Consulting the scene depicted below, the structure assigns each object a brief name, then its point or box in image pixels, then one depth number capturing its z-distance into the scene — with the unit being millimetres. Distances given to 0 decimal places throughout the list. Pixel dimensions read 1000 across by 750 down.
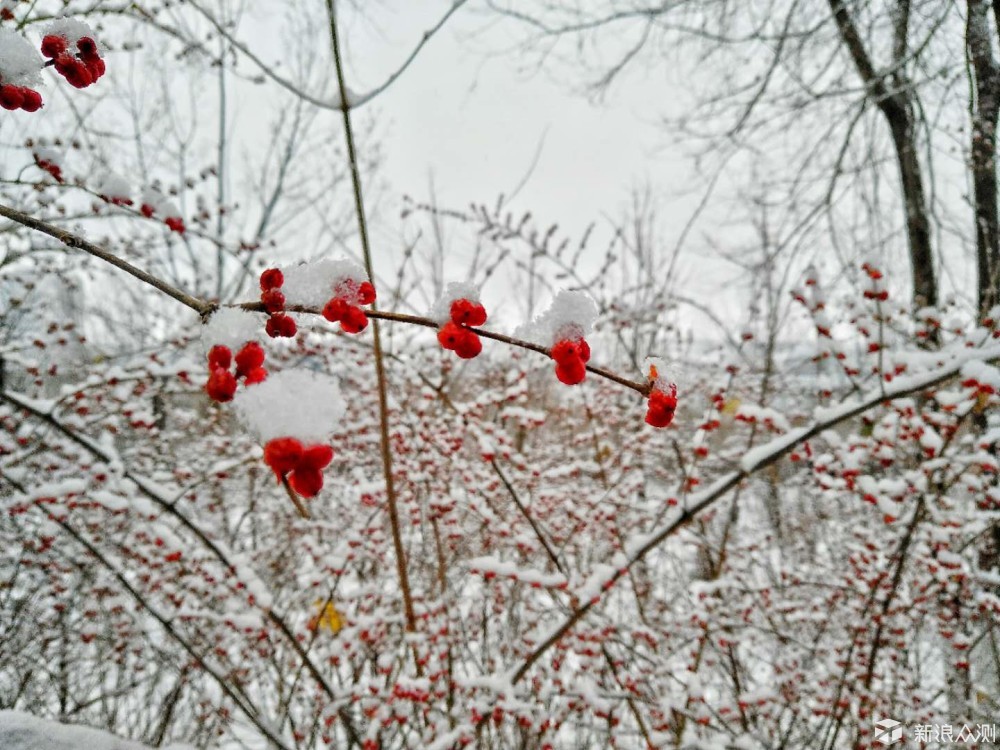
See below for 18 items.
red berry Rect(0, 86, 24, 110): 176
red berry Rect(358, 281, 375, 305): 179
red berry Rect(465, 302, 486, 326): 181
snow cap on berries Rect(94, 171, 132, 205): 347
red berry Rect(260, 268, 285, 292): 172
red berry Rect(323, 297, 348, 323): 171
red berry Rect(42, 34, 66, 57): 194
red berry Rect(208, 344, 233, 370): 164
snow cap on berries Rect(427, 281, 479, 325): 183
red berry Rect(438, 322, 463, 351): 179
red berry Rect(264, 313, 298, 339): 174
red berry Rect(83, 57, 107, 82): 199
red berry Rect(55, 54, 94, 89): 194
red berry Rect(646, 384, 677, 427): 183
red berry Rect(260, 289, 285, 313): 168
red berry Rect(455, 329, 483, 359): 180
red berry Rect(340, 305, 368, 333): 170
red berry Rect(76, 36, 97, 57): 198
